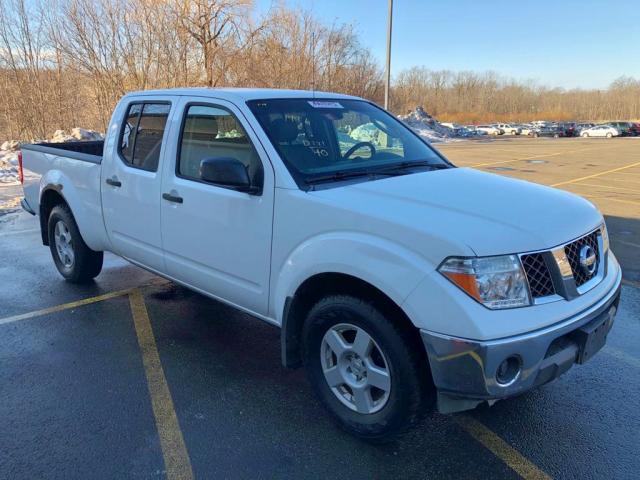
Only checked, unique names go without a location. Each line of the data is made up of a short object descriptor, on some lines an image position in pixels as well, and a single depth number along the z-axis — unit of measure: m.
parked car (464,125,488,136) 57.60
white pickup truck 2.34
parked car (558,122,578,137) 54.12
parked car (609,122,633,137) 50.63
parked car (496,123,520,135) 62.39
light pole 15.62
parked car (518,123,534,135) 59.83
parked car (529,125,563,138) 55.00
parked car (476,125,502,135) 63.25
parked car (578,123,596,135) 55.76
